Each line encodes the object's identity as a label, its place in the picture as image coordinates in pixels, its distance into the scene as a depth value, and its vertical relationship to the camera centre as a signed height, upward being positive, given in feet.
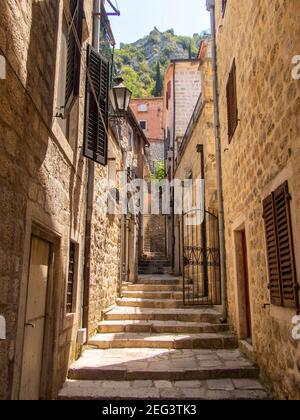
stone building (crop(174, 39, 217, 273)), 27.20 +12.34
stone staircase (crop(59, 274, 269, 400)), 14.05 -3.69
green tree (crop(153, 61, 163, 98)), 165.26 +95.37
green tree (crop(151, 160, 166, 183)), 86.35 +28.22
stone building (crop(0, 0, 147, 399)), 8.57 +3.25
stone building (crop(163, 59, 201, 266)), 52.60 +28.56
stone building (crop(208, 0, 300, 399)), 11.18 +4.19
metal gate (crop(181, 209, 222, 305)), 25.82 +1.91
